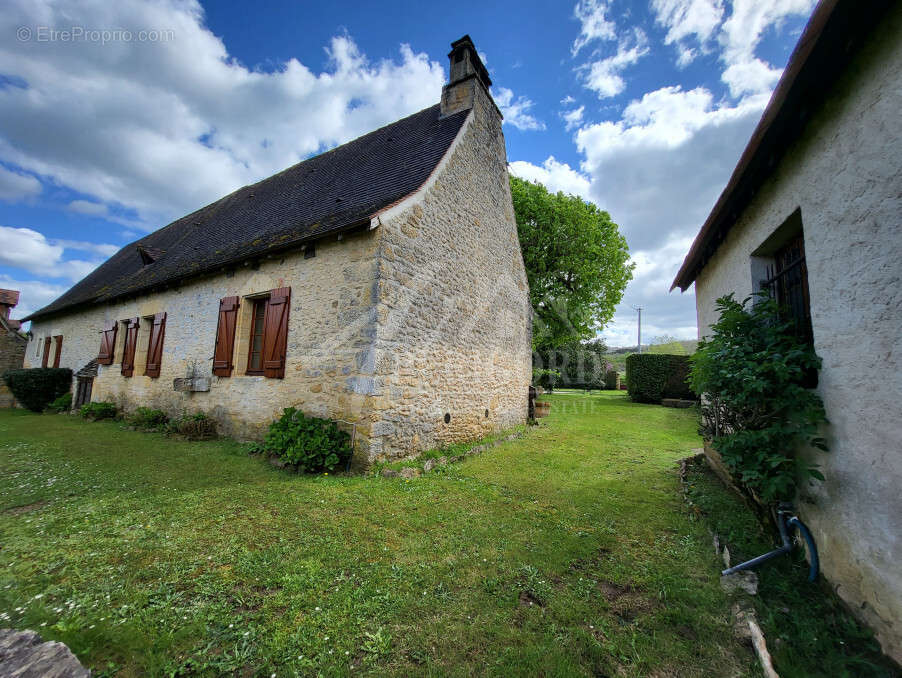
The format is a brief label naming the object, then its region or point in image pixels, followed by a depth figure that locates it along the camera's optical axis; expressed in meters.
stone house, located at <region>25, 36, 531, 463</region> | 5.77
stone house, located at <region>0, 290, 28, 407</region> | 15.93
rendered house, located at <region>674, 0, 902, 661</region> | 1.93
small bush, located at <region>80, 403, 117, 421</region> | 9.87
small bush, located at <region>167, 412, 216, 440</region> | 7.13
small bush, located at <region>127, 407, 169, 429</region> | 8.38
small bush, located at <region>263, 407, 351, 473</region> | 5.23
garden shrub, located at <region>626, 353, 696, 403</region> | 15.21
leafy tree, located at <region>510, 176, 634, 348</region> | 16.89
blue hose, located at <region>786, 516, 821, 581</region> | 2.42
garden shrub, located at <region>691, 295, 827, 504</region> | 2.46
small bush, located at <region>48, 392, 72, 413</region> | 12.38
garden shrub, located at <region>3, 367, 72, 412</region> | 12.27
